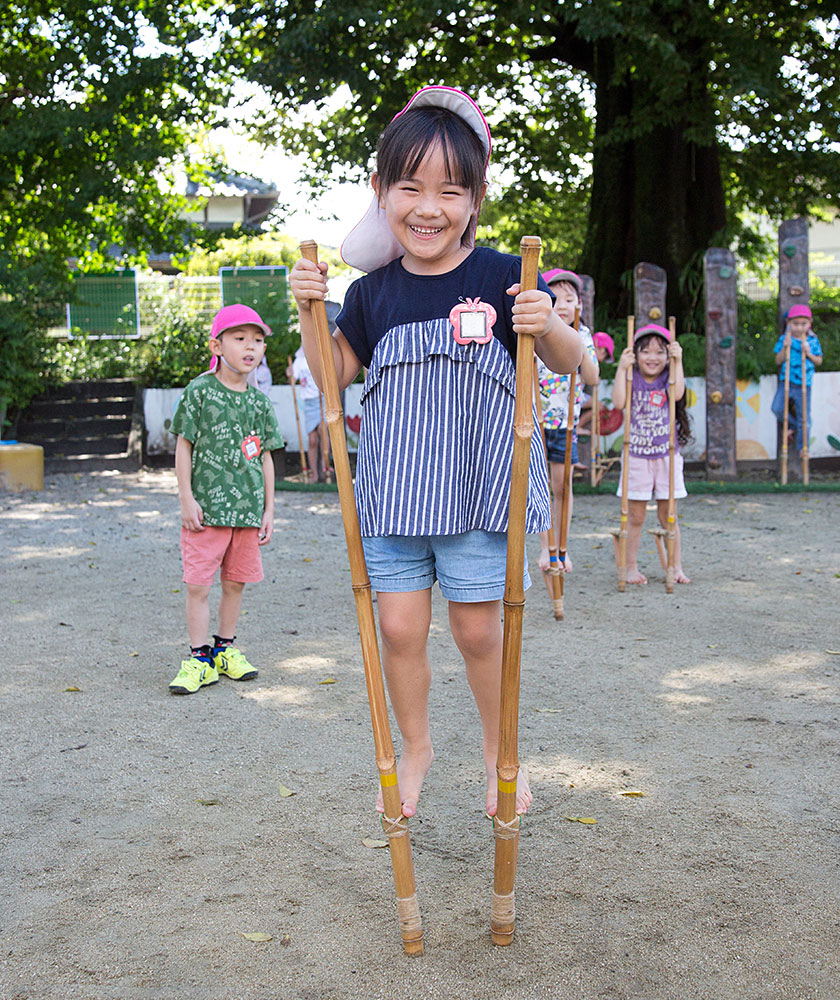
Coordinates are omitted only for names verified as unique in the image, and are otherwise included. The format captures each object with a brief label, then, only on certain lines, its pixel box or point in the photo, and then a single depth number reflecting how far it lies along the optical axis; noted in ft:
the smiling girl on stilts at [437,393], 9.44
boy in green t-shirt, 16.47
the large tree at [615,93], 44.29
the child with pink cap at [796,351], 39.60
